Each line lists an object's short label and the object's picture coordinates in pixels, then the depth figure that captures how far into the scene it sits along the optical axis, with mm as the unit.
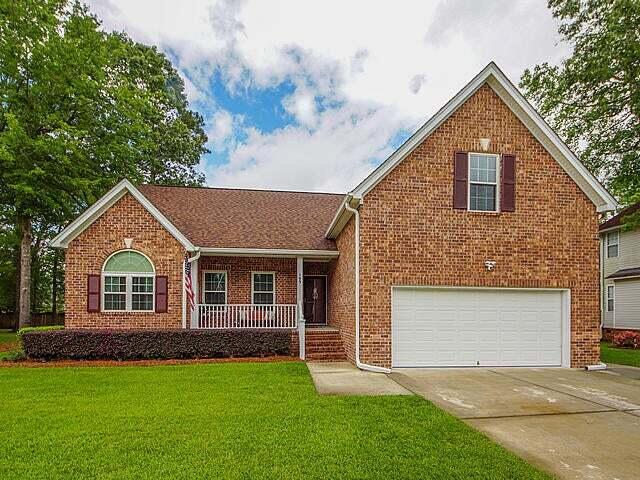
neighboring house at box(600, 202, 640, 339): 22031
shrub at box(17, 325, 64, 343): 12291
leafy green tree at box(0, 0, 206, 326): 17828
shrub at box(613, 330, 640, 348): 19531
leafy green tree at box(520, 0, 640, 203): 15047
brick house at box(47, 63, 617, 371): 11033
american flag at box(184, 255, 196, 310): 12884
